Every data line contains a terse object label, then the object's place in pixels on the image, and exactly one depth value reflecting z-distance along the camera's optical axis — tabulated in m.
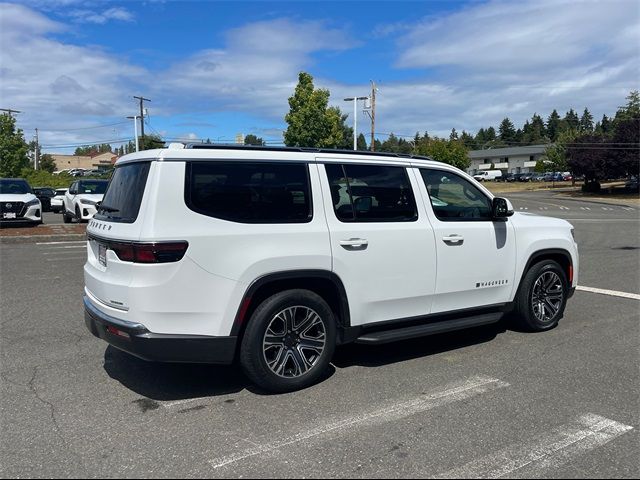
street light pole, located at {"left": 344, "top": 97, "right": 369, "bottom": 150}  40.69
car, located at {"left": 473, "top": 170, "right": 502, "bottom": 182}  102.13
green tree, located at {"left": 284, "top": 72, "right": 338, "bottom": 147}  36.66
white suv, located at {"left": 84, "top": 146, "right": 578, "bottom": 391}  3.98
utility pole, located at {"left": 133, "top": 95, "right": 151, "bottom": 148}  58.40
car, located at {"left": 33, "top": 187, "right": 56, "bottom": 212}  32.47
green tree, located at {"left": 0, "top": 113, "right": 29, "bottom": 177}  53.66
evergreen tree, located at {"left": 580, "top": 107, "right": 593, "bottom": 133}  170.75
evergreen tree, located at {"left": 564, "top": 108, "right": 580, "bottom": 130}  169.60
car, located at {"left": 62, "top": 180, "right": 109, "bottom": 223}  18.61
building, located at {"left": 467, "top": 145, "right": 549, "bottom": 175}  118.47
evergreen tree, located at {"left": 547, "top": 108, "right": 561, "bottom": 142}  159.38
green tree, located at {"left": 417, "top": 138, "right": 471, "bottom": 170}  62.73
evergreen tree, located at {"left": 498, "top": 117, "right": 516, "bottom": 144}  158.16
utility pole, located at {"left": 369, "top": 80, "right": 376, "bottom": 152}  42.69
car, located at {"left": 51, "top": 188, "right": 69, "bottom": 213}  28.19
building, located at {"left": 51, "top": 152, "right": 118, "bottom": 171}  159.62
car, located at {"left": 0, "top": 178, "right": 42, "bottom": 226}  17.03
